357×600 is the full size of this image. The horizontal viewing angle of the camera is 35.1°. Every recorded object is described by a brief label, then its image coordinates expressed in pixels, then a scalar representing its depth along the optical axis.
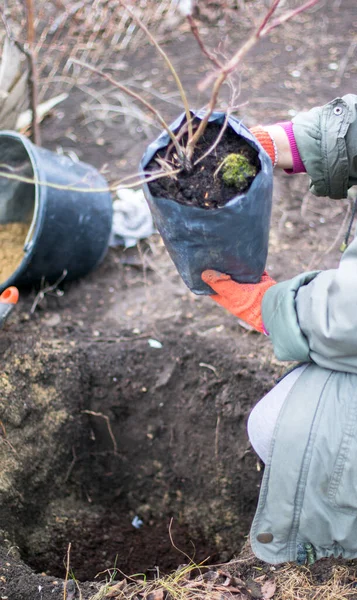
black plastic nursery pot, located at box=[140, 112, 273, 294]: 1.25
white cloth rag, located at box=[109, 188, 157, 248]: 2.58
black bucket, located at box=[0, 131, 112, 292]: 2.14
